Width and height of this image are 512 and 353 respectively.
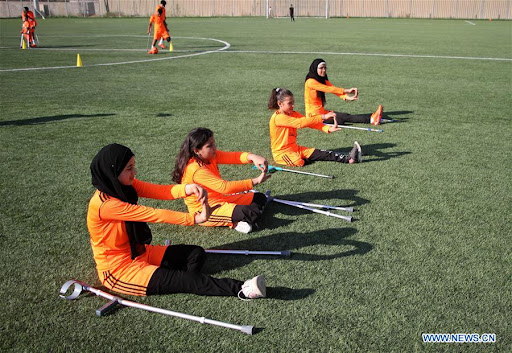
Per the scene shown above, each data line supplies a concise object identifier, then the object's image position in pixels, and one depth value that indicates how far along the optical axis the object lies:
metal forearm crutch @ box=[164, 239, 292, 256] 5.16
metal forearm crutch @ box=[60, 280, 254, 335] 3.99
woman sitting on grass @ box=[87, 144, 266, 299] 4.22
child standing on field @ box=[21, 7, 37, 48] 24.61
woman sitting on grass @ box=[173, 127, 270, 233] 5.45
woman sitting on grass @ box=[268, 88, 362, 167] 7.59
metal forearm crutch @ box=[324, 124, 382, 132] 10.16
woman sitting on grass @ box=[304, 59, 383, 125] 9.93
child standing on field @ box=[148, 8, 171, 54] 22.80
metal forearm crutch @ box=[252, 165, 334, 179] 7.77
